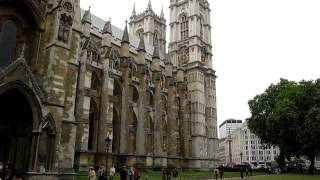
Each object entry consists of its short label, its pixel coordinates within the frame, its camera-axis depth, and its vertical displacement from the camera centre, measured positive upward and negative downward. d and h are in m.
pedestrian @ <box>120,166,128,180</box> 21.14 -1.02
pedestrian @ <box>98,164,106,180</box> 19.08 -0.97
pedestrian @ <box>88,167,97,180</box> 17.94 -0.95
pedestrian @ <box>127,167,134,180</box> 24.23 -1.10
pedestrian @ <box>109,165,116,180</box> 24.15 -1.11
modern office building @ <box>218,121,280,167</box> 135.75 +4.29
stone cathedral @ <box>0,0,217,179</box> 19.38 +6.69
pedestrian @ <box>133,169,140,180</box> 23.35 -1.19
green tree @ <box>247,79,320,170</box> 40.94 +5.38
